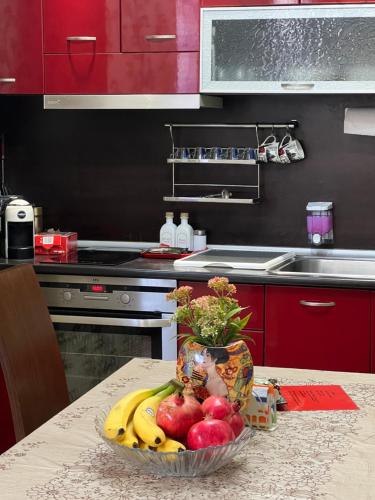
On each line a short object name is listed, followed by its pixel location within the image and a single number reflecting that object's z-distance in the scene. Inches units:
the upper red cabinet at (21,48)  155.5
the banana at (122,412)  66.6
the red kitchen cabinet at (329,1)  141.4
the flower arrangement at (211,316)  73.4
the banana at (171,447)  65.0
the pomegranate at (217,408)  67.1
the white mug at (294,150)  158.1
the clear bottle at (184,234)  162.4
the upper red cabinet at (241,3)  144.6
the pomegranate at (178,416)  66.1
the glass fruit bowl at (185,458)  63.4
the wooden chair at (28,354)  89.1
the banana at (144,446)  65.6
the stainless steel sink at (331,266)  153.2
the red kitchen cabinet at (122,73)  150.0
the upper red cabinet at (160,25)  149.6
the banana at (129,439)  65.7
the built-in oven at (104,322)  143.2
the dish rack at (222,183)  158.4
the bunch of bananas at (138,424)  65.4
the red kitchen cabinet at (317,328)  135.8
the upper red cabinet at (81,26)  152.6
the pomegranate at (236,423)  67.1
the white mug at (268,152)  158.4
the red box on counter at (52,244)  159.8
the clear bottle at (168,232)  163.2
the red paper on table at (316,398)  83.0
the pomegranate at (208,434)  64.4
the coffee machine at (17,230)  152.9
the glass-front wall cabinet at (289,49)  141.9
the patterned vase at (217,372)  73.3
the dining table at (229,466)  63.2
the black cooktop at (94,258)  149.3
